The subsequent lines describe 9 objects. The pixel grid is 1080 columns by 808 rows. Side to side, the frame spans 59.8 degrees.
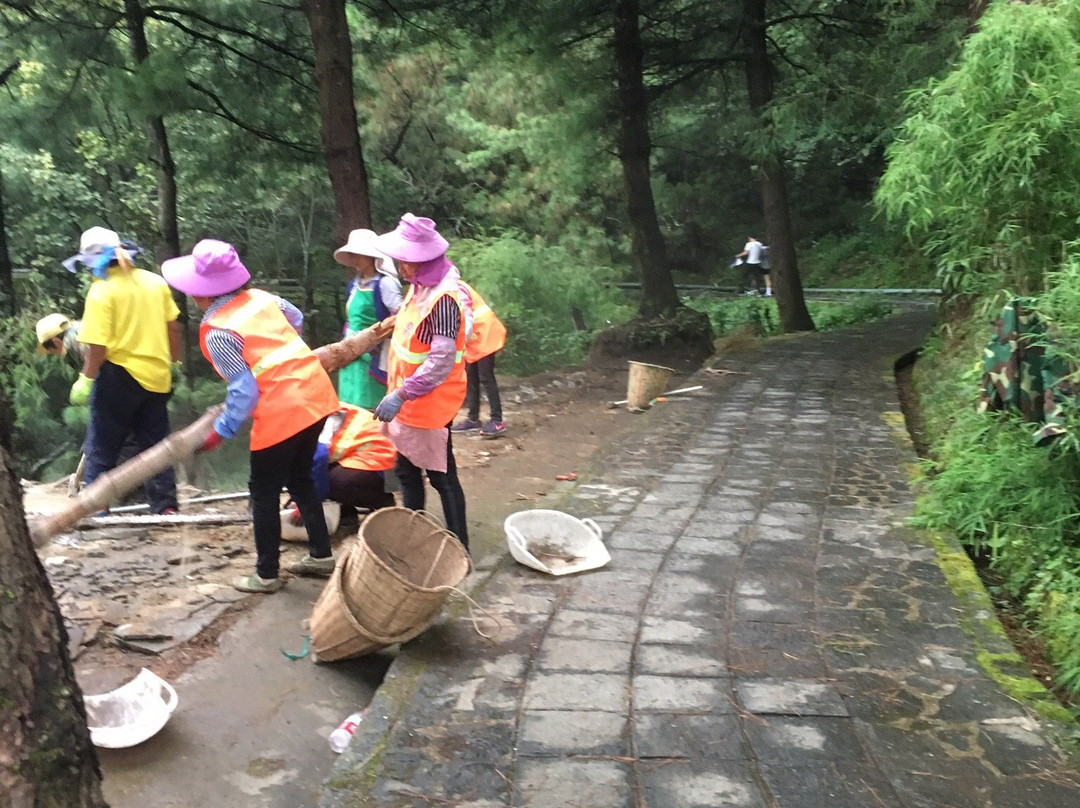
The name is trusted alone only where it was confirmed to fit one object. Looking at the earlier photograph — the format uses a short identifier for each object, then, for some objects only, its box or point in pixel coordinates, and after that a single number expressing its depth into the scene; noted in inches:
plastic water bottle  130.4
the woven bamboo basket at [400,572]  139.1
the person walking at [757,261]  861.8
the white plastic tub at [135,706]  126.9
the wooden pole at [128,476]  128.5
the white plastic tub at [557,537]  187.2
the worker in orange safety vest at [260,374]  161.9
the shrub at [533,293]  695.1
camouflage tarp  164.9
